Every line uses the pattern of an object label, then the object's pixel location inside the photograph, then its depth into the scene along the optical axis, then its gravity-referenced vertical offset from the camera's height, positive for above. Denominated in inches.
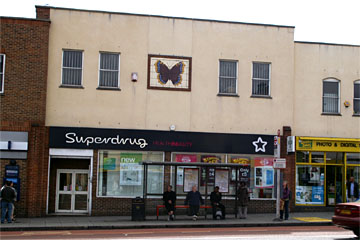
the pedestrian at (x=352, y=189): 929.5 -39.9
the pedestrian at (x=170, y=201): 801.2 -61.7
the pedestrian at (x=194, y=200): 811.4 -60.2
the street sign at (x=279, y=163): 804.0 +6.5
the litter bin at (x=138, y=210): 781.3 -76.1
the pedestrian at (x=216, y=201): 820.6 -61.5
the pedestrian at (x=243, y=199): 836.0 -57.6
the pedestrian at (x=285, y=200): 816.3 -56.3
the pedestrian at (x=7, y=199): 735.7 -59.8
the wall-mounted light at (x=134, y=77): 866.8 +156.0
